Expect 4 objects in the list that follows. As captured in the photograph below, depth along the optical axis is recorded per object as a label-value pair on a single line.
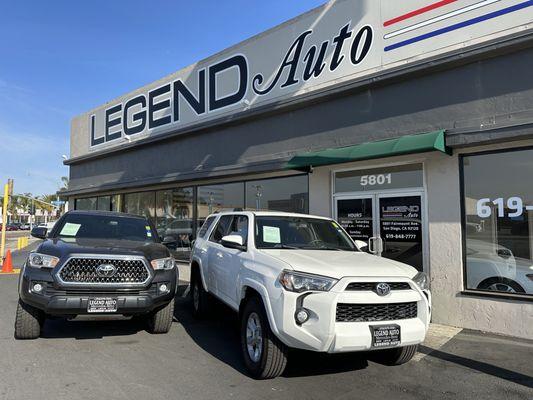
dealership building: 7.30
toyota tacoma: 5.70
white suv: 4.43
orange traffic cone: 14.40
